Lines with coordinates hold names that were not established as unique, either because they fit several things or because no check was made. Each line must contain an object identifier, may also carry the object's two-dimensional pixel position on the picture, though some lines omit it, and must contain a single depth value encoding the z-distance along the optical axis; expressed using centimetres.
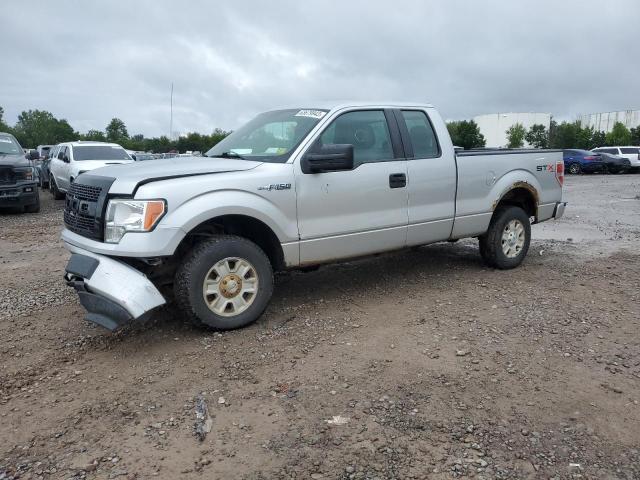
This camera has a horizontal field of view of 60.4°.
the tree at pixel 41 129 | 10219
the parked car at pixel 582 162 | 2922
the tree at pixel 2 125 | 9529
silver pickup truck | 405
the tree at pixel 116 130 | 9972
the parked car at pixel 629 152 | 2989
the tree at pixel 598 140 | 6675
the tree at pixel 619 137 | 6944
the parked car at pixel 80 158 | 1387
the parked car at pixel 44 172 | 1854
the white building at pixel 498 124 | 9575
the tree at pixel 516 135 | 7719
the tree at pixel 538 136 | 7244
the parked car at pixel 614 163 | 2939
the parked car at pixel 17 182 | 1148
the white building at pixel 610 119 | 8725
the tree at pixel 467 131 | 5852
